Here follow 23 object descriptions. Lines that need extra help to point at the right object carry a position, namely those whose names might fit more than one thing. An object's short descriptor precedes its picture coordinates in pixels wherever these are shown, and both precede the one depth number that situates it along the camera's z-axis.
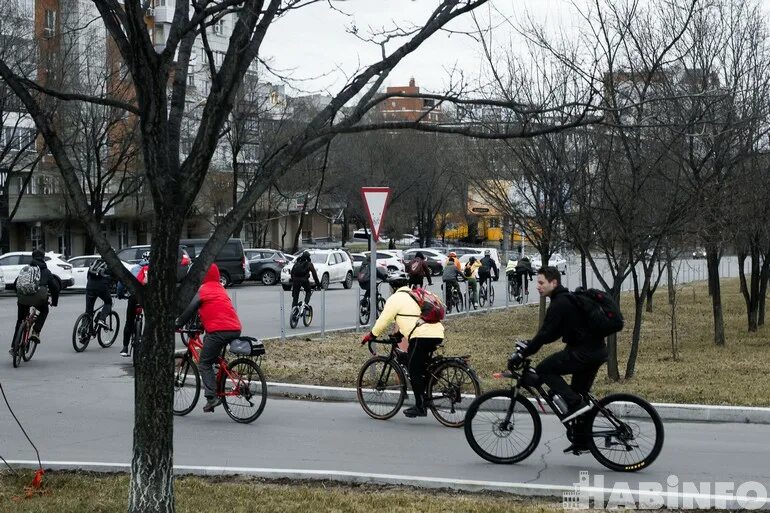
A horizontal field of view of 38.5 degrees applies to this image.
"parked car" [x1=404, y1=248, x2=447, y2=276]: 61.77
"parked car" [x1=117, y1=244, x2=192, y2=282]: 41.78
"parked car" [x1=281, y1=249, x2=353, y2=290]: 46.62
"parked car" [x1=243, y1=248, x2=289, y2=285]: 49.28
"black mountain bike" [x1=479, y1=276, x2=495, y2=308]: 35.84
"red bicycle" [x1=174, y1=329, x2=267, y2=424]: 11.95
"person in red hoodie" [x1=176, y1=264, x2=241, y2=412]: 11.95
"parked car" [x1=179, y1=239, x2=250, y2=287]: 44.94
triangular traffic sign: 15.93
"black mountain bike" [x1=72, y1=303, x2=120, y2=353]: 20.09
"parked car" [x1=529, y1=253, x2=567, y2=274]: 63.75
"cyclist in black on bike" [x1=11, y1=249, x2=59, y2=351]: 17.77
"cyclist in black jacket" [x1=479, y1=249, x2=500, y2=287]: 35.09
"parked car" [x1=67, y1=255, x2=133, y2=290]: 41.22
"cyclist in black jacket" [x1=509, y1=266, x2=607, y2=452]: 9.13
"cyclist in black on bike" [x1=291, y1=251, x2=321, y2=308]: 25.98
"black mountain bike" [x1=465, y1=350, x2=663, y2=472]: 9.05
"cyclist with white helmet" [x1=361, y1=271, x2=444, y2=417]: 11.46
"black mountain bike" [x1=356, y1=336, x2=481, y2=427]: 11.47
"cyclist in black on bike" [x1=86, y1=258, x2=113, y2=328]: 20.23
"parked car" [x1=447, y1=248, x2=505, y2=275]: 65.31
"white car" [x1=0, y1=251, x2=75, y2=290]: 39.56
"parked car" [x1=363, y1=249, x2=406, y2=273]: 54.72
